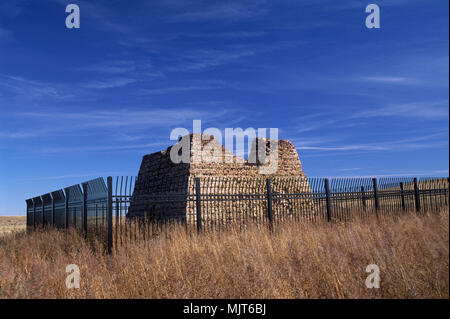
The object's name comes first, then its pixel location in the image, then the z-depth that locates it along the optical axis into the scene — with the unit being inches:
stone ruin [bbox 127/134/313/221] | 693.3
